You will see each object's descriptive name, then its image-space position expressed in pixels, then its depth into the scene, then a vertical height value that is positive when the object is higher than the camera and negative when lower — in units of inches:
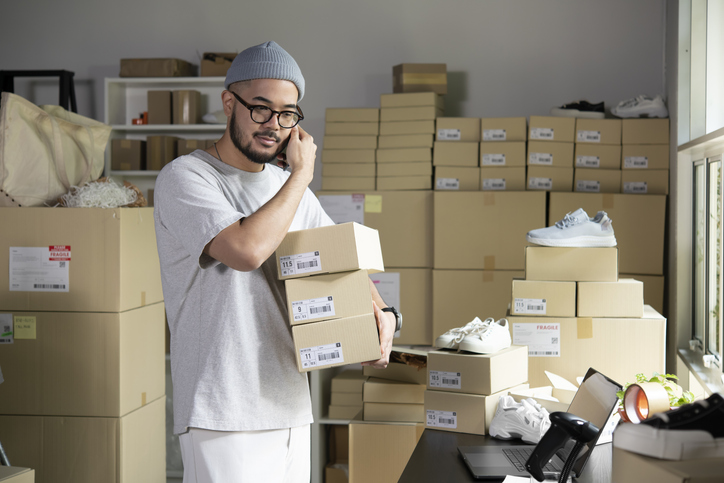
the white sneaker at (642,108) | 116.9 +24.2
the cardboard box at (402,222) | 122.6 +2.9
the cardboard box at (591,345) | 78.4 -13.2
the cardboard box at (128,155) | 142.5 +18.0
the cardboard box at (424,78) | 128.6 +32.0
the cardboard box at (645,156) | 117.1 +15.1
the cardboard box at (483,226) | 117.5 +2.1
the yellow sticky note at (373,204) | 124.0 +6.4
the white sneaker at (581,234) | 80.4 +0.5
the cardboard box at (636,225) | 114.0 +2.4
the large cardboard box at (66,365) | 90.0 -18.4
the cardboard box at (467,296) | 118.6 -10.8
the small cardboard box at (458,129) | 124.3 +21.1
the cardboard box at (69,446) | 90.4 -29.9
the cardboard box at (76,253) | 89.4 -2.5
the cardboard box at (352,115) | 126.8 +24.3
